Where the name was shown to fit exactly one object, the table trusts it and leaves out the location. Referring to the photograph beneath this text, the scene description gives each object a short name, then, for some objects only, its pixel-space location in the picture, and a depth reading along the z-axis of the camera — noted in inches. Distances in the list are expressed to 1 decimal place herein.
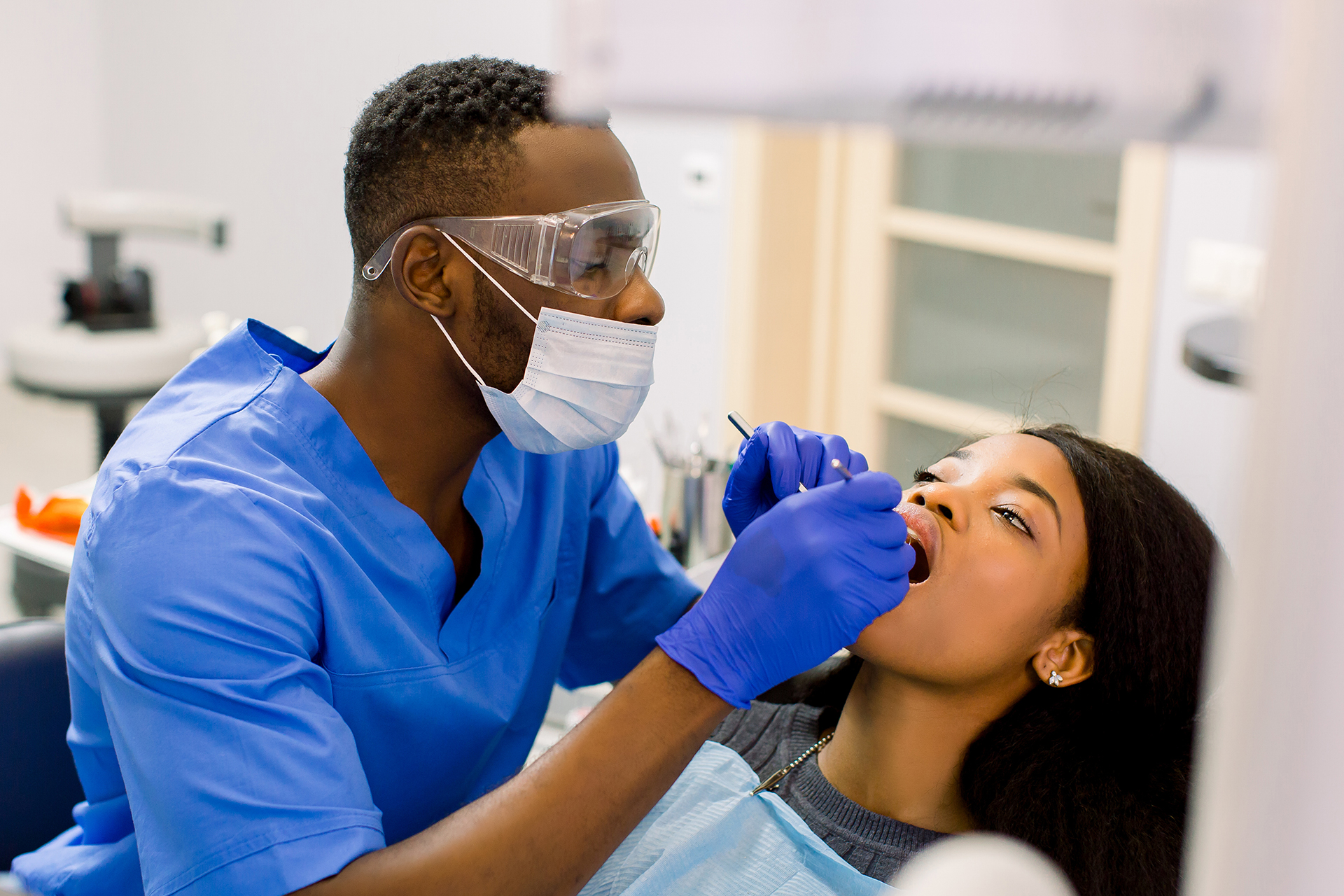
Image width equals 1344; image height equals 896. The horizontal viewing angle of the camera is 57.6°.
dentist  39.6
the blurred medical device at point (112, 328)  114.8
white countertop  77.8
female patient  49.8
